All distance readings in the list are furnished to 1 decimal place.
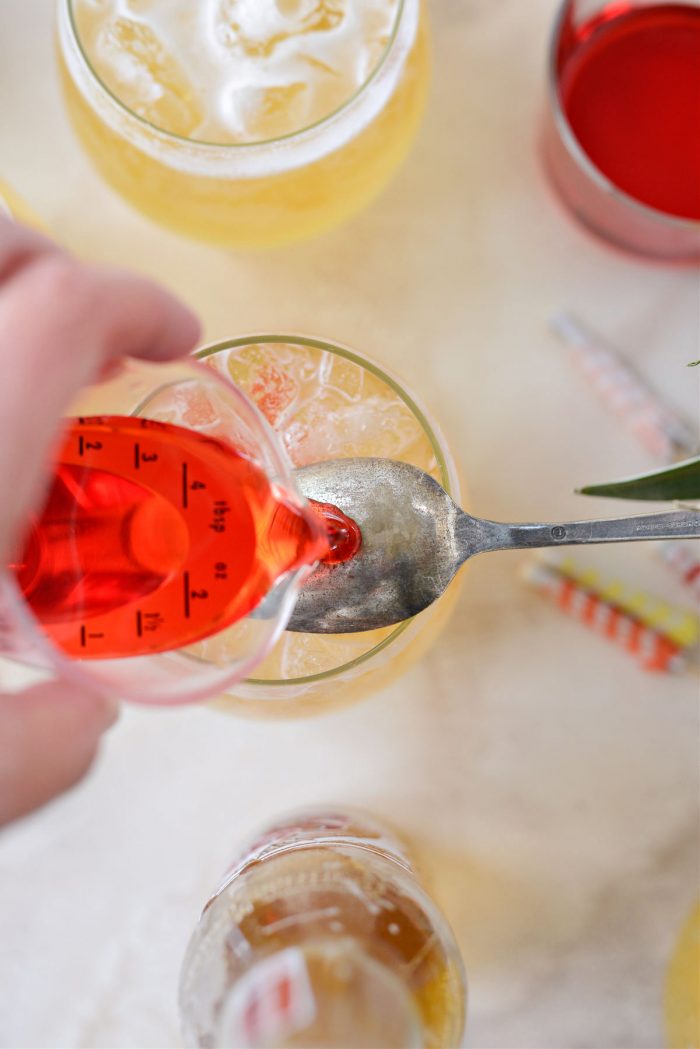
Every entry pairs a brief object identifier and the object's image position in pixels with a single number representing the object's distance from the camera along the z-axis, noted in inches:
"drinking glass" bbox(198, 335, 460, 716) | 23.6
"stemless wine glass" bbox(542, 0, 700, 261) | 26.7
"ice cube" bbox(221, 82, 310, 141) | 25.1
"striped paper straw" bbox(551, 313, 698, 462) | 28.4
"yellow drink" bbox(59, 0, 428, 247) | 24.8
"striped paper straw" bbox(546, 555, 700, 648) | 28.4
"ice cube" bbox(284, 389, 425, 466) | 24.4
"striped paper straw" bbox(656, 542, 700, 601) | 28.3
